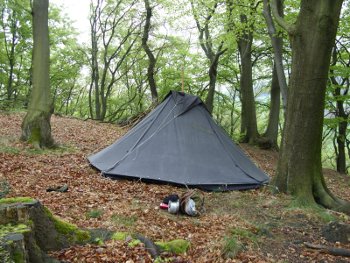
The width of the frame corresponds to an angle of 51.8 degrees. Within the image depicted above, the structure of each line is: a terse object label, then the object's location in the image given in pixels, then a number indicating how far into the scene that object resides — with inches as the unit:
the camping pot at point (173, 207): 207.2
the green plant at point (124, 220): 180.3
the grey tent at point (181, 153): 272.1
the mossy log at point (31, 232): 105.6
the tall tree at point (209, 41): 557.6
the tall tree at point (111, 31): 866.8
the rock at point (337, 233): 187.5
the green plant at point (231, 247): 159.0
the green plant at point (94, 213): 187.8
